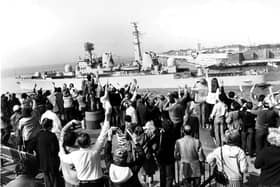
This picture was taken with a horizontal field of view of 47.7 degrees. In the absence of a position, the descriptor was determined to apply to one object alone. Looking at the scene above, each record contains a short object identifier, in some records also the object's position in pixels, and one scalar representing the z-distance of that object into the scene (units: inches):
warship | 1598.1
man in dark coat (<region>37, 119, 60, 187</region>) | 185.2
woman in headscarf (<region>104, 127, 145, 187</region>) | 152.6
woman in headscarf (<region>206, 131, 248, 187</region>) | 168.6
